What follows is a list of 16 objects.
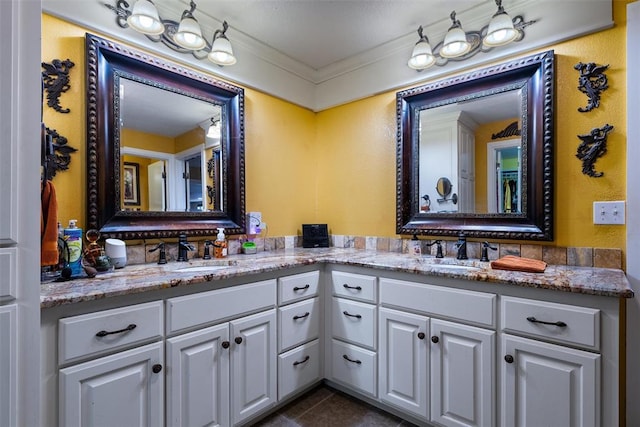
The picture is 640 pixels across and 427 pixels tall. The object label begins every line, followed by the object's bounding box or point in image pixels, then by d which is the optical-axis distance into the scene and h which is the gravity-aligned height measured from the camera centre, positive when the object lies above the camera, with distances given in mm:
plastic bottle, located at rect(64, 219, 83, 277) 1348 -147
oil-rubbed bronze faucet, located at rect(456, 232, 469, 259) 1975 -220
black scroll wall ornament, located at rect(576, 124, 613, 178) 1604 +322
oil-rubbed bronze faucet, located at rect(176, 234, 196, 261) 1894 -203
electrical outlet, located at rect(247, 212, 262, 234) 2295 -72
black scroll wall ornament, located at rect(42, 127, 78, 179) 1474 +282
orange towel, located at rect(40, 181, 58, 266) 1200 -55
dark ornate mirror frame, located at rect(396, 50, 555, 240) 1747 +393
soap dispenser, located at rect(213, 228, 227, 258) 2048 -217
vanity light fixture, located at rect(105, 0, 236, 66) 1600 +1010
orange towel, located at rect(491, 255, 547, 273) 1499 -262
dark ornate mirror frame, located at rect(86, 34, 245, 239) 1596 +387
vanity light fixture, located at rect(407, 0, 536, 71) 1723 +1006
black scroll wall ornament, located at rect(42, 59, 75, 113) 1481 +635
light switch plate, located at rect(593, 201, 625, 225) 1563 -12
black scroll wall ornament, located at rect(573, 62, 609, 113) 1616 +661
